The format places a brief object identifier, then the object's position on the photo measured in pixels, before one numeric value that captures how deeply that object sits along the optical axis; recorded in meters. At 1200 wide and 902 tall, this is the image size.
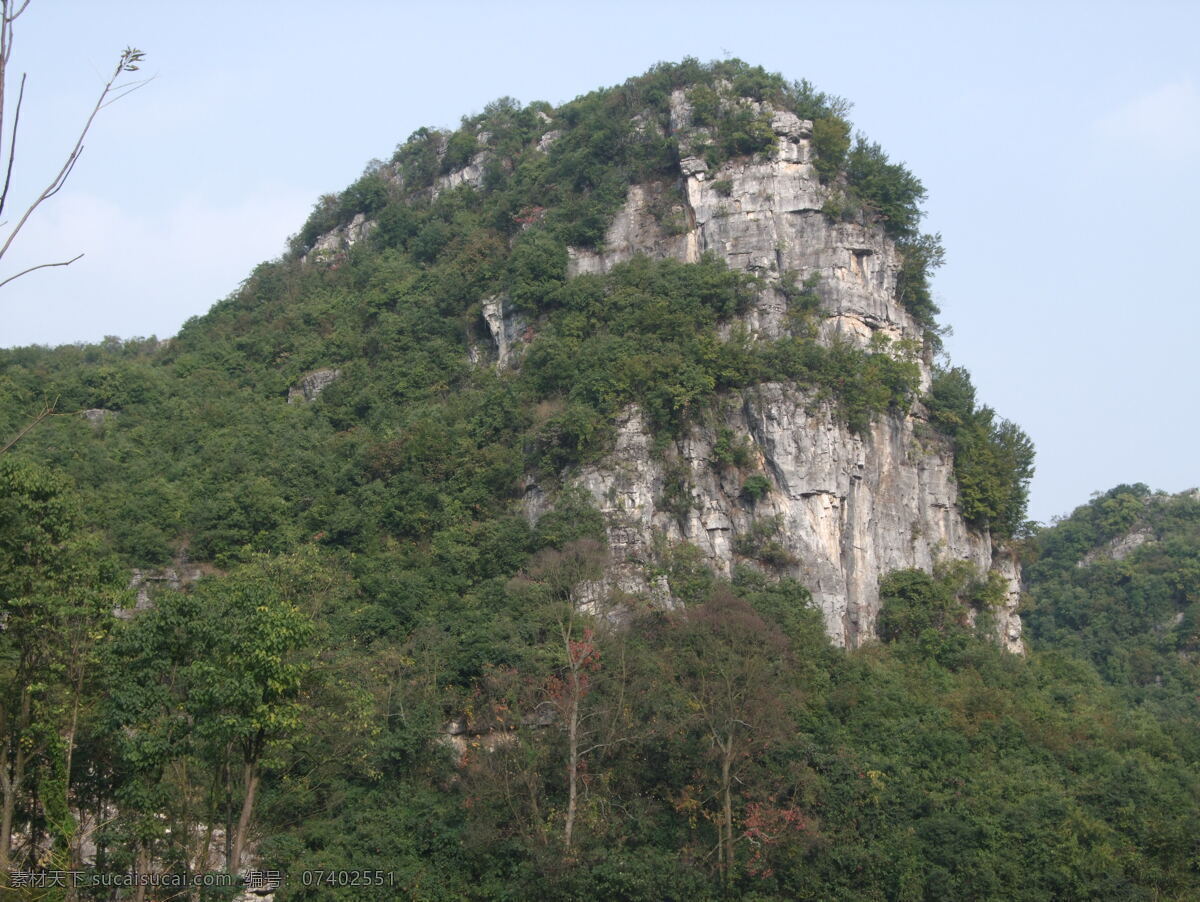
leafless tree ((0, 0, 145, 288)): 4.83
